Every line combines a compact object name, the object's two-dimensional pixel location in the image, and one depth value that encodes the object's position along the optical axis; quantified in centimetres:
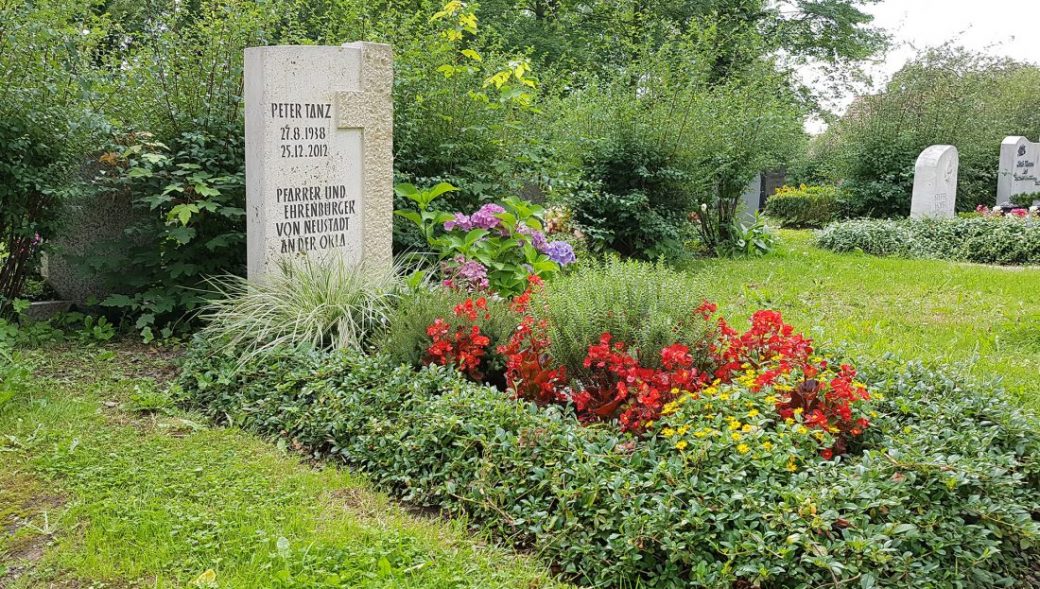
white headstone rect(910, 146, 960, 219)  1362
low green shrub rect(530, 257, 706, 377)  391
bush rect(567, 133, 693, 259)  938
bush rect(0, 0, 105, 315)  503
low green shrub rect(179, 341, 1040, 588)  266
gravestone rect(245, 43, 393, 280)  530
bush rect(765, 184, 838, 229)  1769
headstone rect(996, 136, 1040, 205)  1730
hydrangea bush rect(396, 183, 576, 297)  605
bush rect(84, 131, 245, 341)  568
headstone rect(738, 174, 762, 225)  1199
